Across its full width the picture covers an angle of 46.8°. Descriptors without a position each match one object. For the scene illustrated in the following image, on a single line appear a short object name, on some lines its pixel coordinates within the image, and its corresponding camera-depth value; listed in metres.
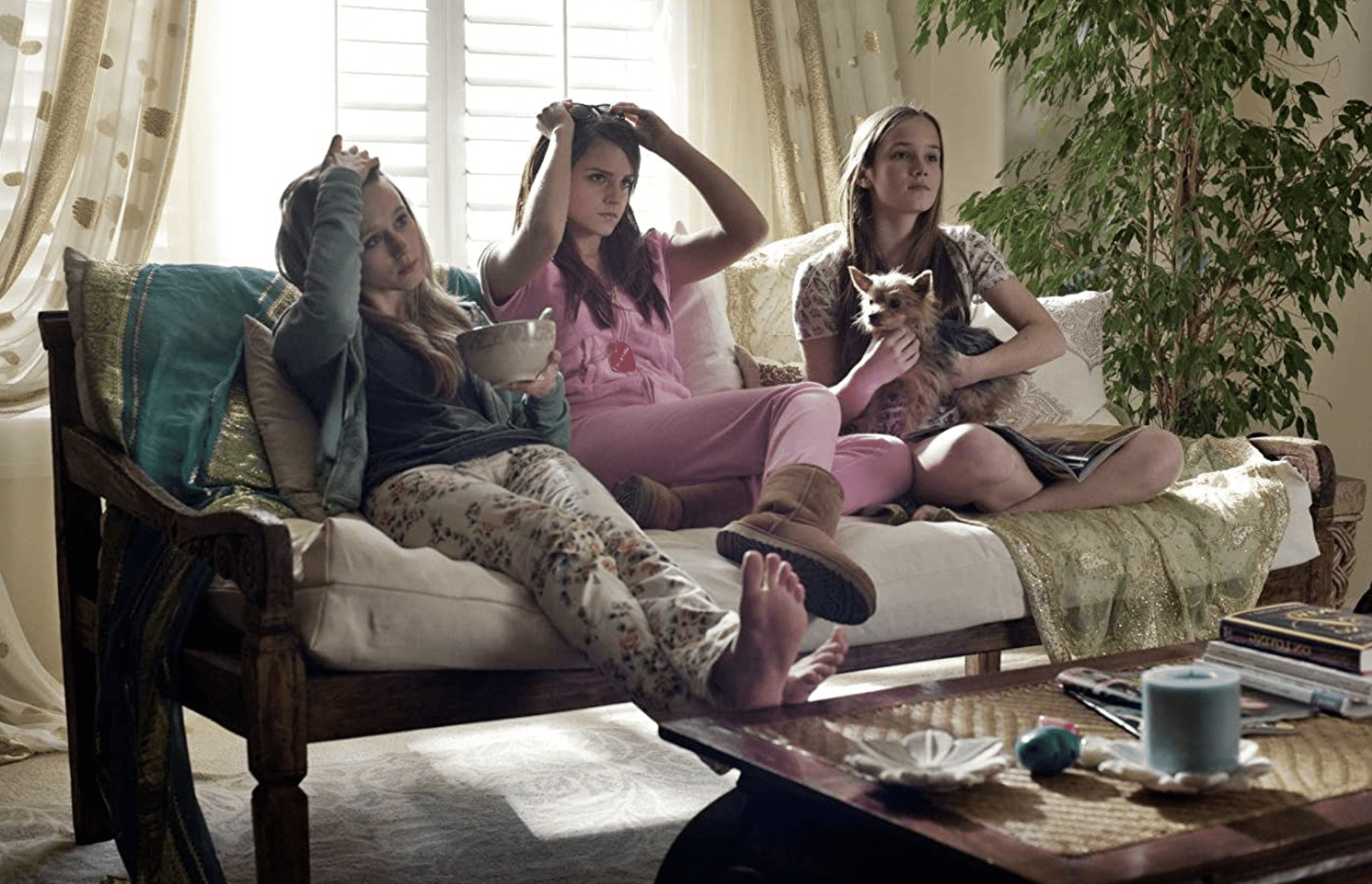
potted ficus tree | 3.35
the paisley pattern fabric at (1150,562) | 2.40
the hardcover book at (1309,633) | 1.64
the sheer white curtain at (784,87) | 3.62
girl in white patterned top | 2.57
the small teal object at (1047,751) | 1.38
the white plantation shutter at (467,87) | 3.38
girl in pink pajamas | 2.43
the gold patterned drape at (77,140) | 2.91
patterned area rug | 2.22
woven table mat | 1.25
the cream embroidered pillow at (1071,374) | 2.99
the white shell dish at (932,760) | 1.31
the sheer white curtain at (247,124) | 3.13
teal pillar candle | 1.34
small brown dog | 2.62
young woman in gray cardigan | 1.81
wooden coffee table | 1.20
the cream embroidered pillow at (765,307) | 3.04
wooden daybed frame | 1.76
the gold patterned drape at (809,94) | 3.68
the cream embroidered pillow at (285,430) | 2.27
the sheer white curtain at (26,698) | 2.83
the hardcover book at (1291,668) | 1.62
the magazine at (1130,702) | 1.56
